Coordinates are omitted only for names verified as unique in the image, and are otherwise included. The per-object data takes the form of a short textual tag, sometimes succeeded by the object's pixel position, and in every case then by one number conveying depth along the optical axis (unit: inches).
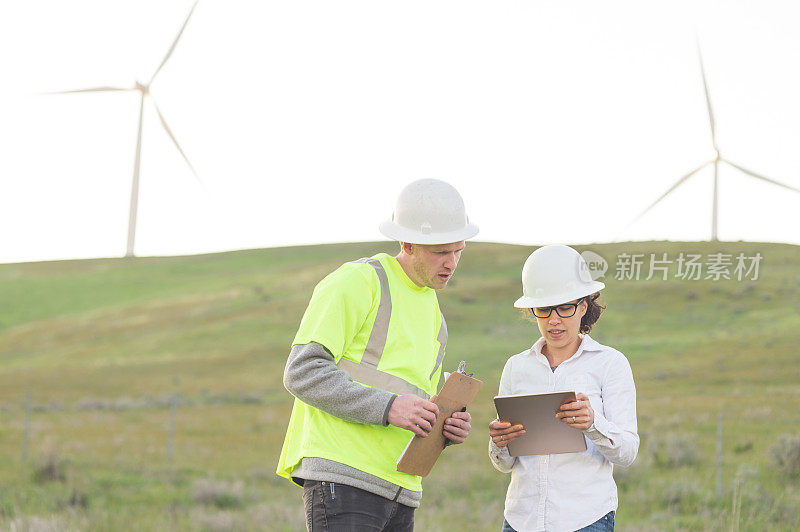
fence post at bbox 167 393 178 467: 741.3
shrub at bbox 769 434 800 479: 543.5
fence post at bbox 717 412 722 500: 486.3
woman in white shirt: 139.5
